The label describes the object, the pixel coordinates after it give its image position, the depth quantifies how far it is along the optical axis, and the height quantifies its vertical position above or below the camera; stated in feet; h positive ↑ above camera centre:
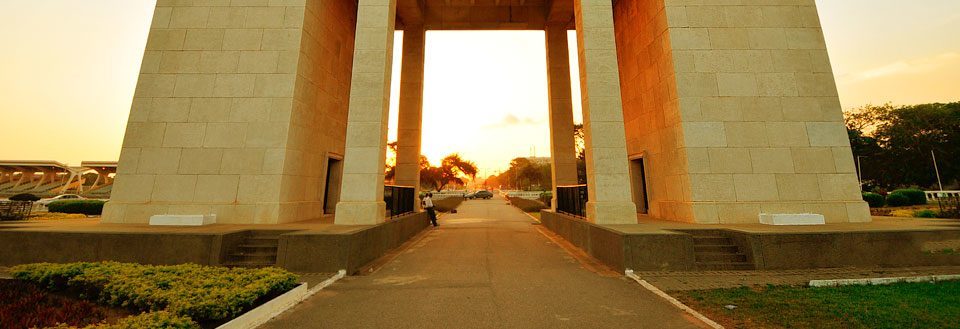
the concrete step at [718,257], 27.37 -4.57
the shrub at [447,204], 100.18 +0.05
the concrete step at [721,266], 26.32 -5.14
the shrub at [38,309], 14.03 -5.01
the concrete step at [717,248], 28.50 -3.97
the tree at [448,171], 251.80 +27.21
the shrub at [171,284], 15.26 -4.43
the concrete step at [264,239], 30.35 -3.25
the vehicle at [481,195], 211.41 +5.98
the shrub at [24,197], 68.90 +1.76
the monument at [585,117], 38.42 +11.09
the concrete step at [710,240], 29.37 -3.35
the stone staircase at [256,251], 27.88 -4.21
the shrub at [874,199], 67.36 +0.87
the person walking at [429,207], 57.36 -0.50
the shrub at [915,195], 72.95 +1.82
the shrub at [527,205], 96.70 -0.34
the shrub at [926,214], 47.06 -1.61
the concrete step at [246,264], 27.40 -5.07
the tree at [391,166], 158.65 +21.61
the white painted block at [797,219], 35.37 -1.73
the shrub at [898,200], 72.79 +0.69
